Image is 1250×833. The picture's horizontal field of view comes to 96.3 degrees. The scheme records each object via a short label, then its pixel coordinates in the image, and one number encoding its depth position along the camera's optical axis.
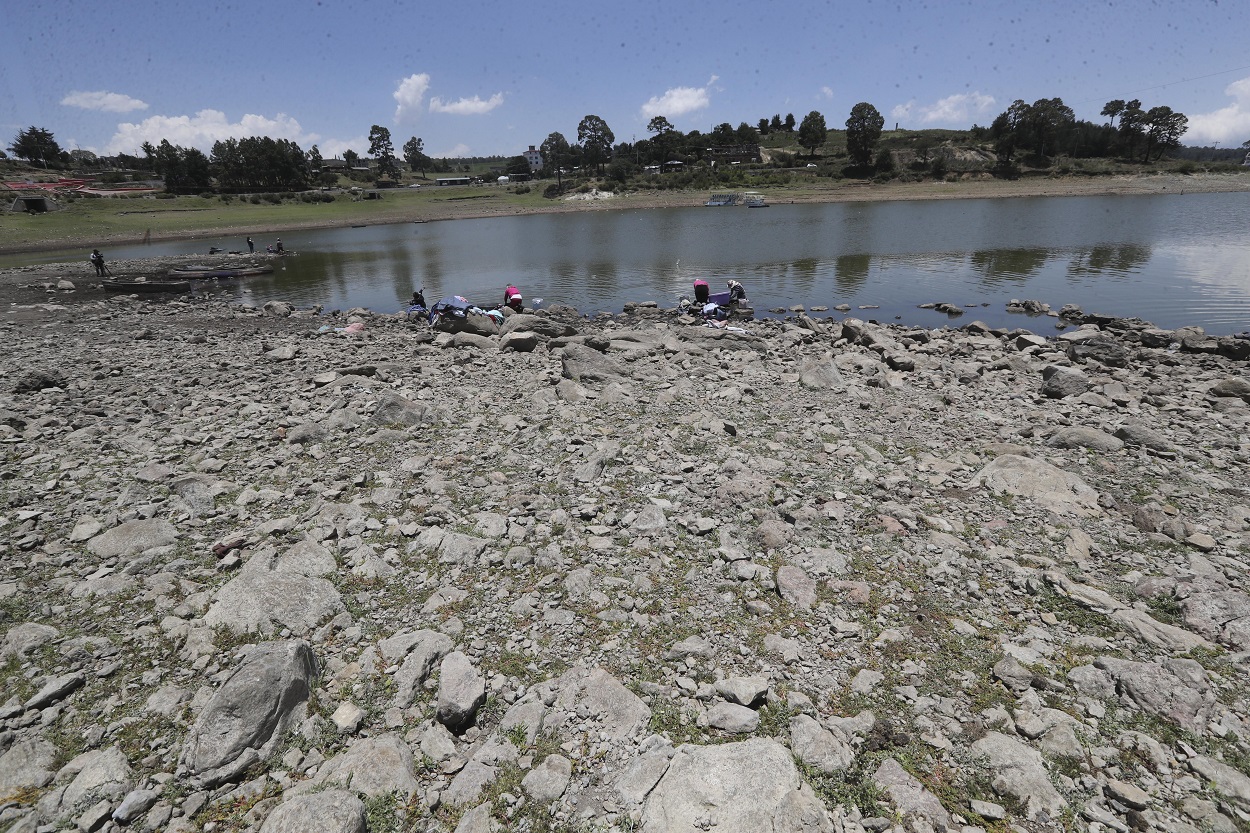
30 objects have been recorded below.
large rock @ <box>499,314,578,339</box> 22.14
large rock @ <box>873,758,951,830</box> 4.76
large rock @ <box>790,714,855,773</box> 5.20
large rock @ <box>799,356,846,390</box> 15.48
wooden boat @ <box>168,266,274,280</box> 45.38
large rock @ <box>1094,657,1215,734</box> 5.55
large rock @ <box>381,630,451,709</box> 6.07
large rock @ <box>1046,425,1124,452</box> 11.35
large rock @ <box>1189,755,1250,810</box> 4.81
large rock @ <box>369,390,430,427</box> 12.89
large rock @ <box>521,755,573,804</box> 4.95
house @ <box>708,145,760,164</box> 177.12
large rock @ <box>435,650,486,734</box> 5.66
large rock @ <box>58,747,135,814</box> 4.88
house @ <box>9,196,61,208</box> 88.62
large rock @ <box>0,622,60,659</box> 6.52
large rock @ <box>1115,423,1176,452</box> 11.25
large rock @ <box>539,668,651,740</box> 5.60
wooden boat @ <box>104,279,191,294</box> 38.94
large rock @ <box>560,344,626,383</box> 15.93
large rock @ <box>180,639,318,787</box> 5.17
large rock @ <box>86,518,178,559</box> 8.52
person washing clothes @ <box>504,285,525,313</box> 28.16
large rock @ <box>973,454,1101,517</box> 9.28
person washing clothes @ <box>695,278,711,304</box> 28.09
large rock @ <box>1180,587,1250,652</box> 6.51
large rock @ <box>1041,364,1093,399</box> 14.88
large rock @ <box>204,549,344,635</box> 6.98
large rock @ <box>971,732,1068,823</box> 4.81
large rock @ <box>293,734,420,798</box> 5.03
